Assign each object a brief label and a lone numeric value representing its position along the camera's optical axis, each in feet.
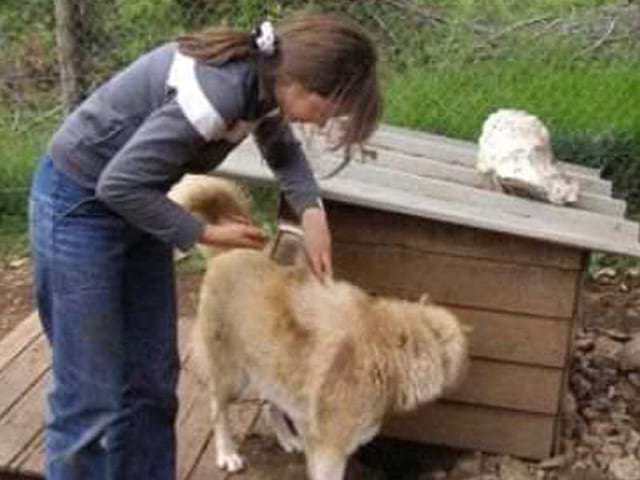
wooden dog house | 11.70
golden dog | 10.86
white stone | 12.32
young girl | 8.45
